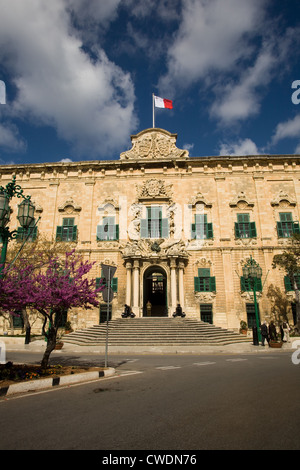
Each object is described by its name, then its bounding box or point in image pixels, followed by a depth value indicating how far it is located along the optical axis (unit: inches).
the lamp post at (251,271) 749.6
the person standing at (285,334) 713.8
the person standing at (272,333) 684.1
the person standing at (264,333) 666.2
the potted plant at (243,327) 853.8
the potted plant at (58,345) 616.5
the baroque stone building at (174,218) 924.6
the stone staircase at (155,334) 697.0
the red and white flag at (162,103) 1038.4
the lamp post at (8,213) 361.1
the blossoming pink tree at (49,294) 313.9
